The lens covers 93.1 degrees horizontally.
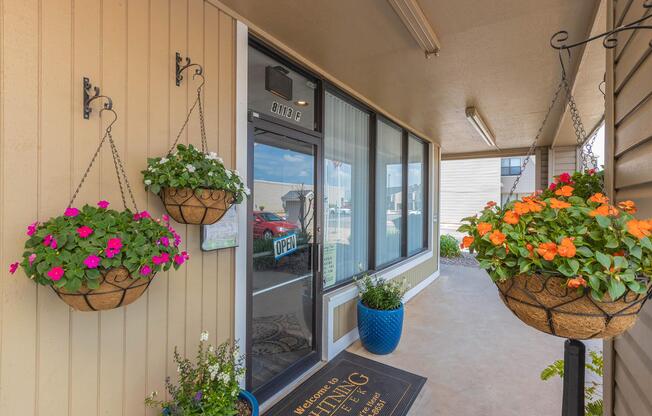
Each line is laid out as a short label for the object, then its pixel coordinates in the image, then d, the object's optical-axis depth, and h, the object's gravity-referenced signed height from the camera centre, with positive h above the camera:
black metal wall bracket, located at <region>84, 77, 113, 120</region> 1.29 +0.46
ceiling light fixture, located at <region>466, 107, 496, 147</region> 3.68 +1.13
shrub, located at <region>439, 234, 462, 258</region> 8.13 -1.05
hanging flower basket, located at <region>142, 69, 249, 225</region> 1.40 +0.10
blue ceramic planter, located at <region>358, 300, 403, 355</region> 2.82 -1.13
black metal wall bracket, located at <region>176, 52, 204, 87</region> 1.63 +0.74
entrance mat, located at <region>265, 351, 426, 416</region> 2.12 -1.39
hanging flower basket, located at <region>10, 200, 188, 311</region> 0.99 -0.18
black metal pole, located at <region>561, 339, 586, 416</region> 1.00 -0.56
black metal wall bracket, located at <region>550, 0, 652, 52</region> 0.83 +0.50
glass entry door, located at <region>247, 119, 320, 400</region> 2.19 -0.40
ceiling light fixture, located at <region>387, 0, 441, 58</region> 1.70 +1.12
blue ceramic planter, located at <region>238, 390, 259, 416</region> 1.55 -1.02
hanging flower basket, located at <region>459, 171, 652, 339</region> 0.72 -0.13
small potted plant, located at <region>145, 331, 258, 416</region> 1.43 -0.90
